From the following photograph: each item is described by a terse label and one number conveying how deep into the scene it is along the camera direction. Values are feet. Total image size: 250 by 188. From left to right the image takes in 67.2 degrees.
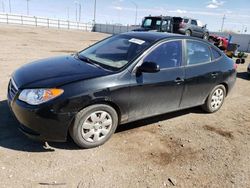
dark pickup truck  42.92
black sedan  7.89
